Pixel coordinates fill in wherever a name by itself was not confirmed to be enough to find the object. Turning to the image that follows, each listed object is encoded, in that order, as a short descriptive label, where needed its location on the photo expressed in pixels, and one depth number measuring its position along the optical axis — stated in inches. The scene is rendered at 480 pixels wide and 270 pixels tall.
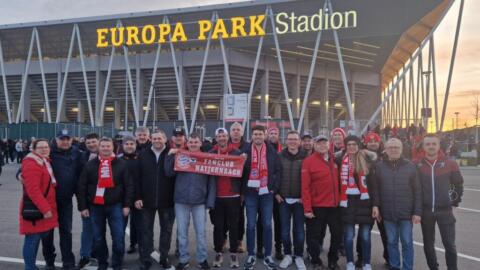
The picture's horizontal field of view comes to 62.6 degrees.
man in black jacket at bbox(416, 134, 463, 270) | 194.1
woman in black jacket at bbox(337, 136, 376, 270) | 207.5
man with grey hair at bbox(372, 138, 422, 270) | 197.6
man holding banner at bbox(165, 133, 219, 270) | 216.1
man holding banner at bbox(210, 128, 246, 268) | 223.6
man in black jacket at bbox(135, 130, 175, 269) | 217.3
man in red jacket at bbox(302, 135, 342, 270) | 213.0
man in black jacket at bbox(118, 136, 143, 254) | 217.9
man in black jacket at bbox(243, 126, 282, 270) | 223.3
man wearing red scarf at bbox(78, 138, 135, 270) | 208.2
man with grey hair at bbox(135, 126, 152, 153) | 262.2
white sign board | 587.2
